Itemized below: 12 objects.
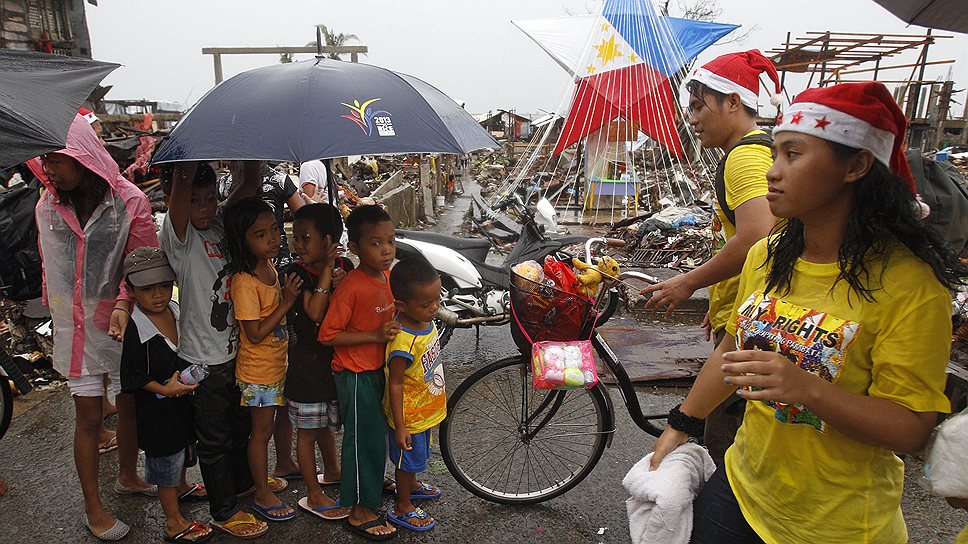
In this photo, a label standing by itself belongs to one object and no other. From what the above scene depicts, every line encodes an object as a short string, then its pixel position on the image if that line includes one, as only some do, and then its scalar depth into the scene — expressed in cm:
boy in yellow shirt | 242
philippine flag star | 786
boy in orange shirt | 245
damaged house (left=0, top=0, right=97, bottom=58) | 1537
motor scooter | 437
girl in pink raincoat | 252
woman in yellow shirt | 127
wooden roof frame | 1134
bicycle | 280
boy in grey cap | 240
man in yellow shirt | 219
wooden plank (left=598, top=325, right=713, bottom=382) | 456
